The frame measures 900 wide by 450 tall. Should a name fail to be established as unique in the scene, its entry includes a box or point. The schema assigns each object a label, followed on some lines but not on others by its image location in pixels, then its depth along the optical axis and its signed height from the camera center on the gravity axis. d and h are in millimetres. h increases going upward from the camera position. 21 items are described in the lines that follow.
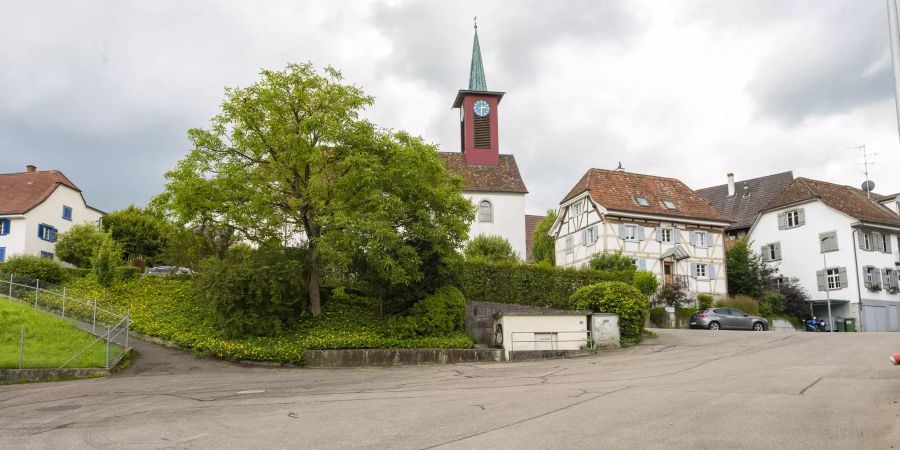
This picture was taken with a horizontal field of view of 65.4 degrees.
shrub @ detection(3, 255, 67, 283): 31839 +2419
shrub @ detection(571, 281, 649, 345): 25891 +237
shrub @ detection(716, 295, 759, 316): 41188 +250
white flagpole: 10180 +4062
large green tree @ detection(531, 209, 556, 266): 53000 +5297
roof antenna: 57744 +9859
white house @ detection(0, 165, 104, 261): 44156 +7315
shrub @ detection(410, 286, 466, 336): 23453 +26
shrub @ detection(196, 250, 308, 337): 21922 +806
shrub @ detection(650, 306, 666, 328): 35531 -350
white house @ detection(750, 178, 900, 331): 44719 +3800
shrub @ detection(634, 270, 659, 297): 32781 +1227
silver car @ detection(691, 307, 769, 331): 34156 -572
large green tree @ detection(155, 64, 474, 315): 22688 +4543
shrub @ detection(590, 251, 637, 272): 36656 +2499
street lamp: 41666 +1023
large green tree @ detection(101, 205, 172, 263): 41062 +4979
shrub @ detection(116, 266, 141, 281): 31594 +2093
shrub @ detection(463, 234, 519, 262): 42188 +3916
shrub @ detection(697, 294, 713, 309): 41250 +428
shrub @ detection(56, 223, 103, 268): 38625 +4186
